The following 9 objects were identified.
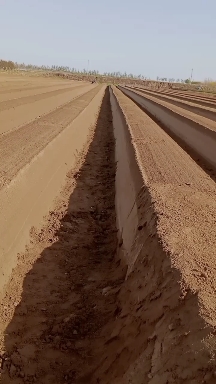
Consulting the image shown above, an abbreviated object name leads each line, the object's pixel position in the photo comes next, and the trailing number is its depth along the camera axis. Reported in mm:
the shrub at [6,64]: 84750
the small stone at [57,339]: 4168
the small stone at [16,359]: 3844
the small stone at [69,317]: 4484
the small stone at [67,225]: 7086
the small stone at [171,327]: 3249
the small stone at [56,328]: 4320
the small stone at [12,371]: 3701
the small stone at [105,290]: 5007
